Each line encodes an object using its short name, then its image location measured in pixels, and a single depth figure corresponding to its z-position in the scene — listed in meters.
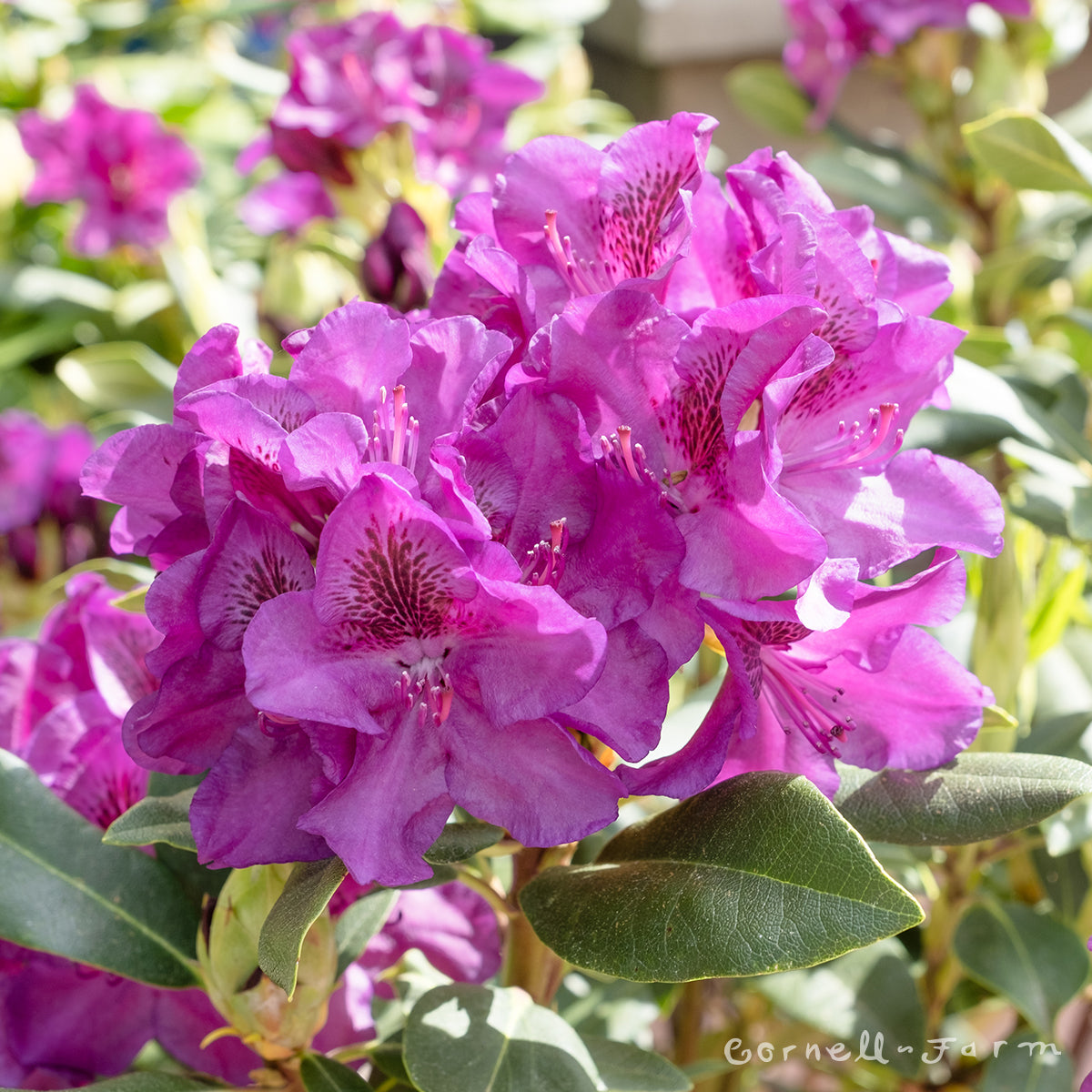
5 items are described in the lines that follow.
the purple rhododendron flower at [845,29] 1.35
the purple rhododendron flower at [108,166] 1.71
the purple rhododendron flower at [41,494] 1.45
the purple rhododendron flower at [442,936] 0.73
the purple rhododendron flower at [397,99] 1.25
